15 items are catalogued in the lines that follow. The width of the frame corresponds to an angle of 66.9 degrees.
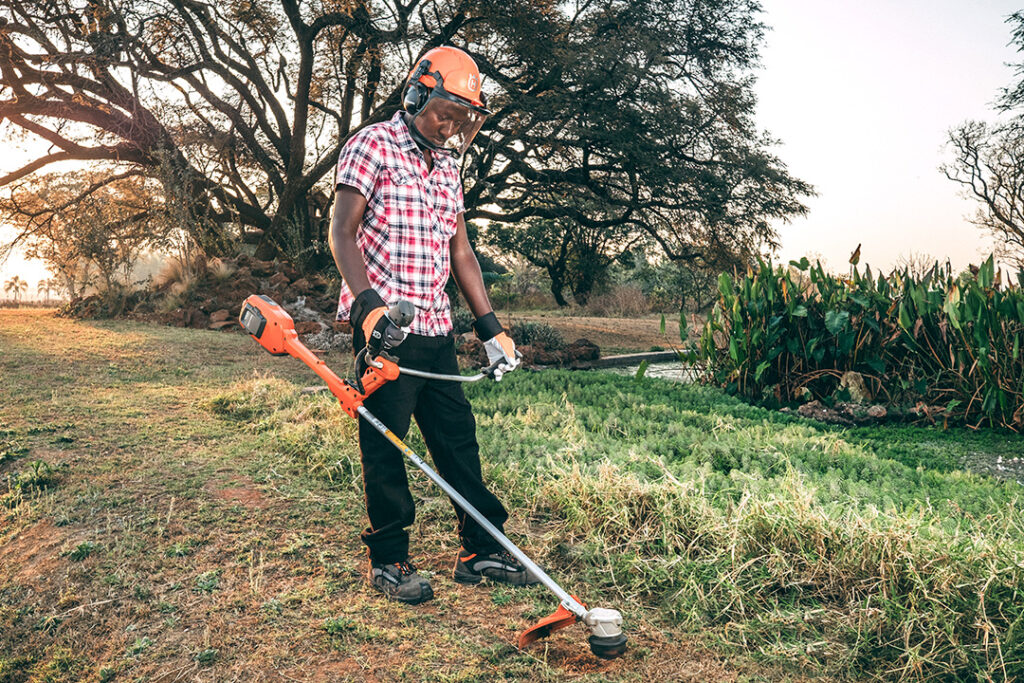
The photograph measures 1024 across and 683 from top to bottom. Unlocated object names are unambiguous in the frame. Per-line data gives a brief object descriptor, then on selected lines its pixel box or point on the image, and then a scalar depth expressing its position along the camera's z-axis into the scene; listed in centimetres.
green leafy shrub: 628
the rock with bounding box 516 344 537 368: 985
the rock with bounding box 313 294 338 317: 1203
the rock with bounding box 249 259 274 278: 1326
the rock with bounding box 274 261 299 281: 1323
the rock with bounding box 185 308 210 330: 1185
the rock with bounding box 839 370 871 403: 692
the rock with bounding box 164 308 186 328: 1188
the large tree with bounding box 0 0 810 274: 1263
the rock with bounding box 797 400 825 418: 682
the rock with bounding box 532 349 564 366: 1001
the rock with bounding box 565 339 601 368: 1044
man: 271
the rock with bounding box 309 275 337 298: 1288
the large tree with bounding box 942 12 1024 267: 2319
